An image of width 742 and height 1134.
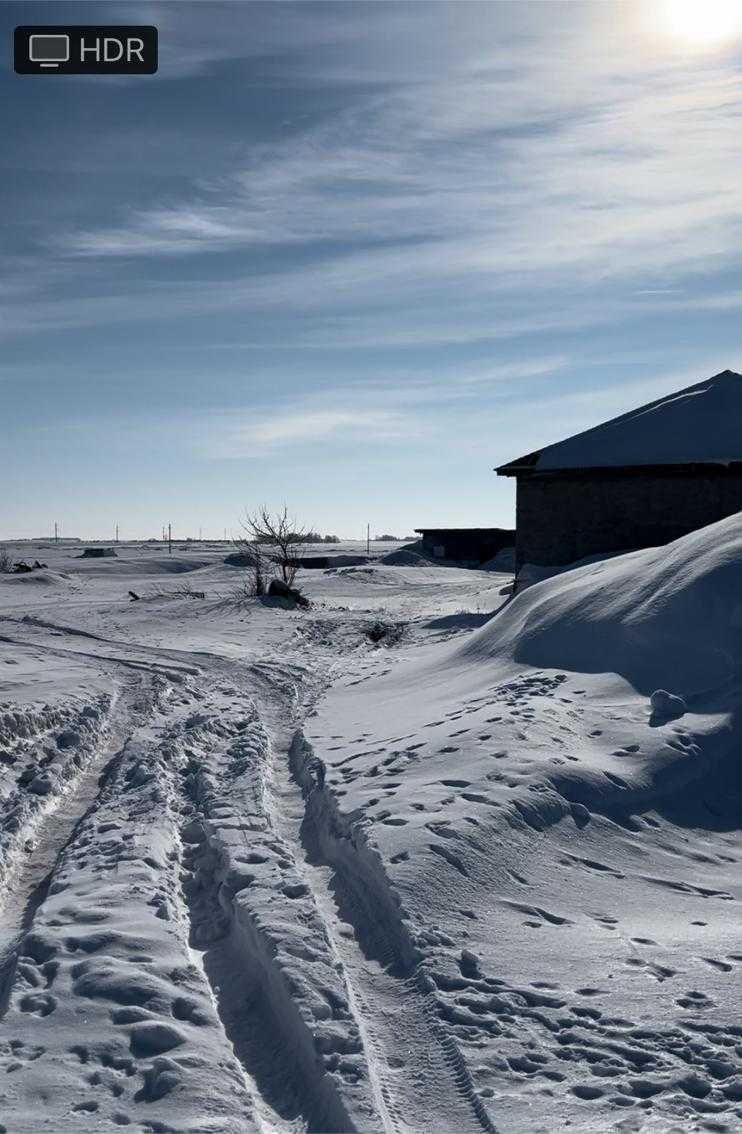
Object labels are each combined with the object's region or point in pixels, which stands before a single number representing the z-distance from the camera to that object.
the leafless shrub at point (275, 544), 30.34
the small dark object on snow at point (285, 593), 27.77
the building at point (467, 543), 47.44
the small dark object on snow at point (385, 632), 19.86
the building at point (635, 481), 20.12
